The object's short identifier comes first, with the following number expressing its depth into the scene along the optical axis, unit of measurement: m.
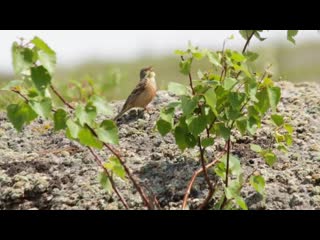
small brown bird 13.12
